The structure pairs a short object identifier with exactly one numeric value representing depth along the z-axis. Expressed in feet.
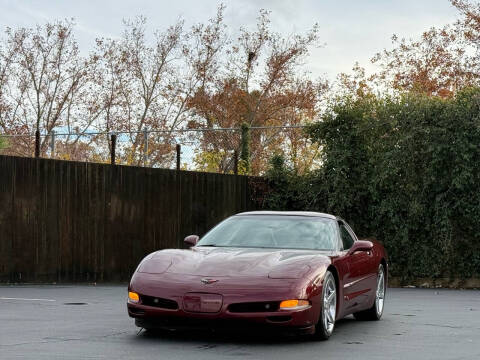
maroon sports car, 27.68
